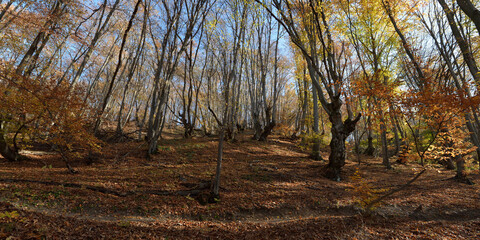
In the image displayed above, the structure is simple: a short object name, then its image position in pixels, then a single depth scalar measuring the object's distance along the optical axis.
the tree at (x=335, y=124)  5.83
